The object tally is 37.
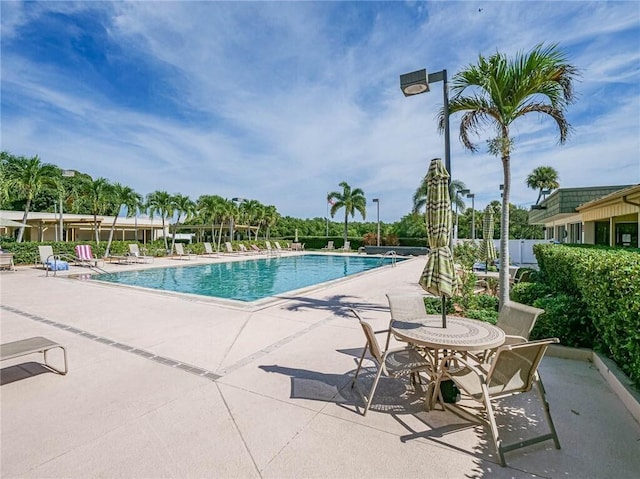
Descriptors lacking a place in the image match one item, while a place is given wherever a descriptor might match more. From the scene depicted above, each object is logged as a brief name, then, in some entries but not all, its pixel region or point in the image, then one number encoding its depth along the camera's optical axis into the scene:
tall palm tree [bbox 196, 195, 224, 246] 29.38
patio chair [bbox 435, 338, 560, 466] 2.47
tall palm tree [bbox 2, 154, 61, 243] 17.53
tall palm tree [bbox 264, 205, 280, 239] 37.38
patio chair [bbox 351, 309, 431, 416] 3.12
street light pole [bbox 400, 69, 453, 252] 5.39
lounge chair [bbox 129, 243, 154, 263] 19.56
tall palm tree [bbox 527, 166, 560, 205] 36.16
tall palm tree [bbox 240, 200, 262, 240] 34.19
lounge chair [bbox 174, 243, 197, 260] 23.48
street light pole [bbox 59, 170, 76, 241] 14.80
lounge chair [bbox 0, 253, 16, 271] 13.62
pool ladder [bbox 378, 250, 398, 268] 23.47
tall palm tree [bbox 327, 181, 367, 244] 32.72
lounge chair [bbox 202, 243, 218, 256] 26.31
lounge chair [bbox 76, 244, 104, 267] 16.28
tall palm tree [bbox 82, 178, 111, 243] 20.48
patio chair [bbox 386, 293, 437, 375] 4.21
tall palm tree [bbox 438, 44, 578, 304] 5.25
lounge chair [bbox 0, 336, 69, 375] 3.51
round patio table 2.90
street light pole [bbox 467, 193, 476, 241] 22.20
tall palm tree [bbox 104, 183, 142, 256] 21.34
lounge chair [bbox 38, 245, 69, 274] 14.05
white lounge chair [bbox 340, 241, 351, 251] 30.77
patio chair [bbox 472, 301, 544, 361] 3.36
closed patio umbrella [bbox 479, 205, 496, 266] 9.93
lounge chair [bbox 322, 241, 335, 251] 32.97
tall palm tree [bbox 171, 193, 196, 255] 26.81
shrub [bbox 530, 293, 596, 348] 4.59
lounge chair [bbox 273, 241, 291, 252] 30.77
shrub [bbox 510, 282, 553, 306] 6.89
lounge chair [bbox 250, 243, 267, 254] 29.87
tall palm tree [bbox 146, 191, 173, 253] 25.91
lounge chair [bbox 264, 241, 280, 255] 28.65
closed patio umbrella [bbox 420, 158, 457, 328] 3.44
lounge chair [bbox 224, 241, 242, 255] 27.34
